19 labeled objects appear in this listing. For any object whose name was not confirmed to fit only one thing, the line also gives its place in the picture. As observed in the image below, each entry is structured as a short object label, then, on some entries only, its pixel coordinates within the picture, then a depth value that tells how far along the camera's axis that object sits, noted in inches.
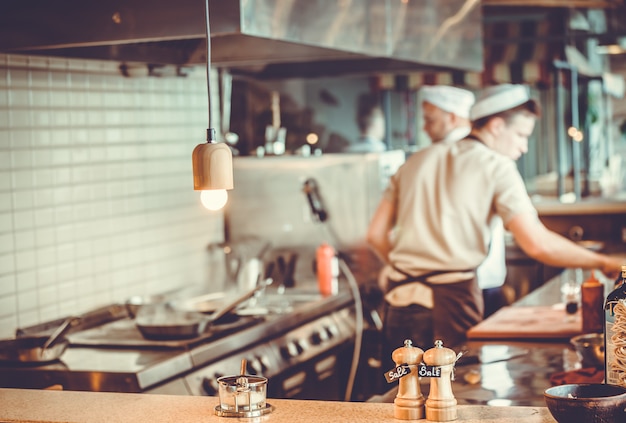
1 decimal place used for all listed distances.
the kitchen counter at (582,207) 276.2
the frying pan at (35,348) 144.9
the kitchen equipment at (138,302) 174.1
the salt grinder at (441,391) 90.2
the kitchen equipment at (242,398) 96.3
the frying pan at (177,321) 155.3
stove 142.4
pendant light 101.0
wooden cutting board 151.4
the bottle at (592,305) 147.4
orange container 207.2
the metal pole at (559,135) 318.0
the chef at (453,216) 171.6
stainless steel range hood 122.4
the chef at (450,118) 205.3
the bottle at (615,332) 90.5
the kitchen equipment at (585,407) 84.4
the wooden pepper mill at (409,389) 91.4
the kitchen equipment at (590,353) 123.8
